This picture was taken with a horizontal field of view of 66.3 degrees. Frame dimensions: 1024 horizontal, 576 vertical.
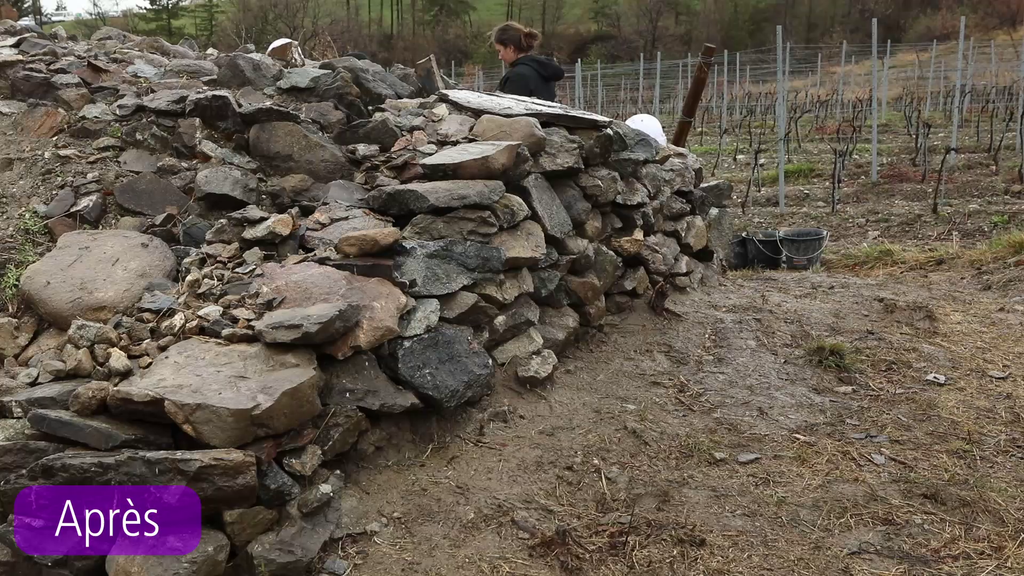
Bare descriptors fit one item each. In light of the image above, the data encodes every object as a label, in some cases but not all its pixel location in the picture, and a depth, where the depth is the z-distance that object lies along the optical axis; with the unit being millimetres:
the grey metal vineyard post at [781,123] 9633
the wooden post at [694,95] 6042
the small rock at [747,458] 3215
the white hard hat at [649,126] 5898
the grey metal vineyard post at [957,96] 10812
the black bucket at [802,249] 6734
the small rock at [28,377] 2693
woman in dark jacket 5039
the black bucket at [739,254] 6867
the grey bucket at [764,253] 6824
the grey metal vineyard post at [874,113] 10547
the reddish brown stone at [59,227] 3514
